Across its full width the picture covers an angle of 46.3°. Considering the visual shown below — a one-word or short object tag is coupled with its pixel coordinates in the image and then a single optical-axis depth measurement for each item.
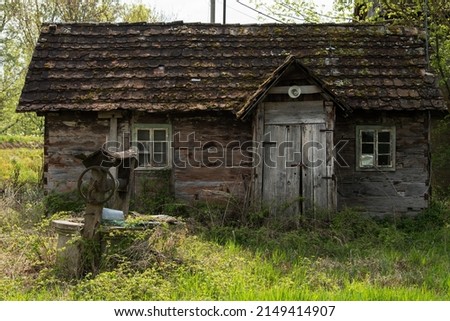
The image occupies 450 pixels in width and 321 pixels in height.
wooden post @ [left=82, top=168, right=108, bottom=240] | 7.38
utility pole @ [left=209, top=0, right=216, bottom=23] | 23.47
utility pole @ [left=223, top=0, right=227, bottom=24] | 25.30
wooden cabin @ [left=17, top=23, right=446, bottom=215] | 11.55
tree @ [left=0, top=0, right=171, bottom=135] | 27.05
